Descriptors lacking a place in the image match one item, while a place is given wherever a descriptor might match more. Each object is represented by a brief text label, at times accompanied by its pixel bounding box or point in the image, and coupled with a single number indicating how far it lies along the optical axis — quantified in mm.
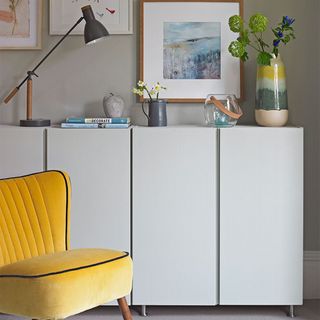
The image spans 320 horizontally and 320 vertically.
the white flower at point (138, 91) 3900
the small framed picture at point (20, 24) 4098
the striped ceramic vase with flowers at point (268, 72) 3816
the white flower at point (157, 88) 3929
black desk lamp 3787
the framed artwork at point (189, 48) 4062
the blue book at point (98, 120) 3797
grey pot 3881
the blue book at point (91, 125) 3785
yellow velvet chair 2748
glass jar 3822
